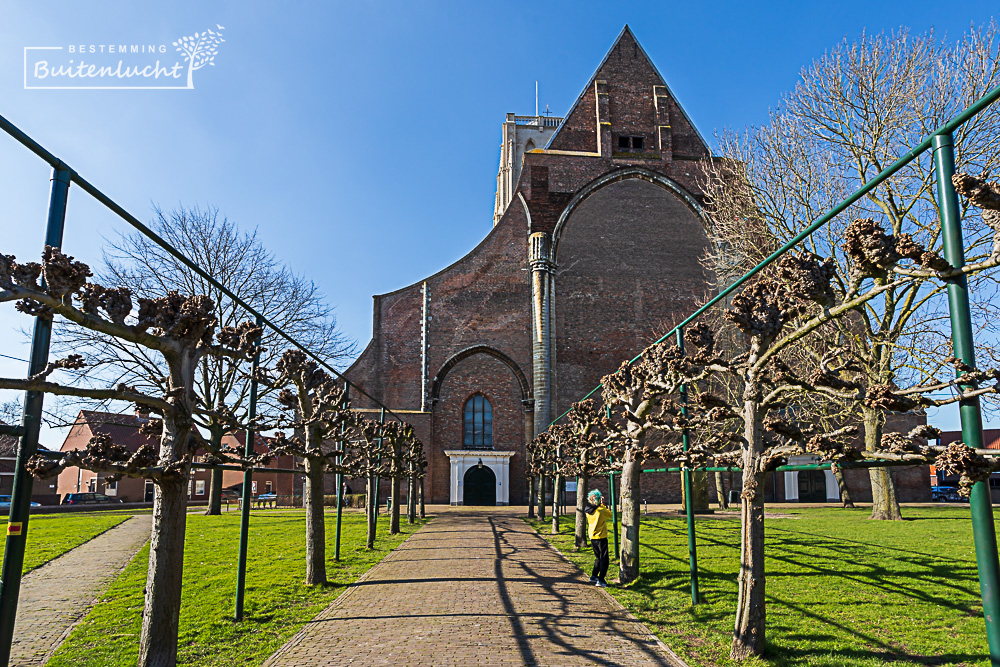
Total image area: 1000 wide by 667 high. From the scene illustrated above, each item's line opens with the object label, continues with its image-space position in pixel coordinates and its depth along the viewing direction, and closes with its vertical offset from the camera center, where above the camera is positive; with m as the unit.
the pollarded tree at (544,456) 20.84 -0.03
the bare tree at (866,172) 15.90 +8.14
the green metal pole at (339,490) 11.98 -0.71
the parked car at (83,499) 33.55 -2.14
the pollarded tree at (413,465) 21.97 -0.34
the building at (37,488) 29.27 -1.70
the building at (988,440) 47.70 +0.87
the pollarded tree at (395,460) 18.24 -0.12
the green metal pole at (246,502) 7.76 -0.57
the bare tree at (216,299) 22.75 +6.26
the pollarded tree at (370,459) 15.15 -0.08
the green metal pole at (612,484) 12.30 -0.59
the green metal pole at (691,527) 8.06 -0.90
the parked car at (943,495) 40.59 -2.69
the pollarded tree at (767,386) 5.08 +0.57
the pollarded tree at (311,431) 9.98 +0.40
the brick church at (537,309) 33.66 +7.67
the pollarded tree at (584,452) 13.56 +0.05
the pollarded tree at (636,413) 9.12 +0.65
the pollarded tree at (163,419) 4.55 +0.31
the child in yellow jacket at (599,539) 9.94 -1.30
